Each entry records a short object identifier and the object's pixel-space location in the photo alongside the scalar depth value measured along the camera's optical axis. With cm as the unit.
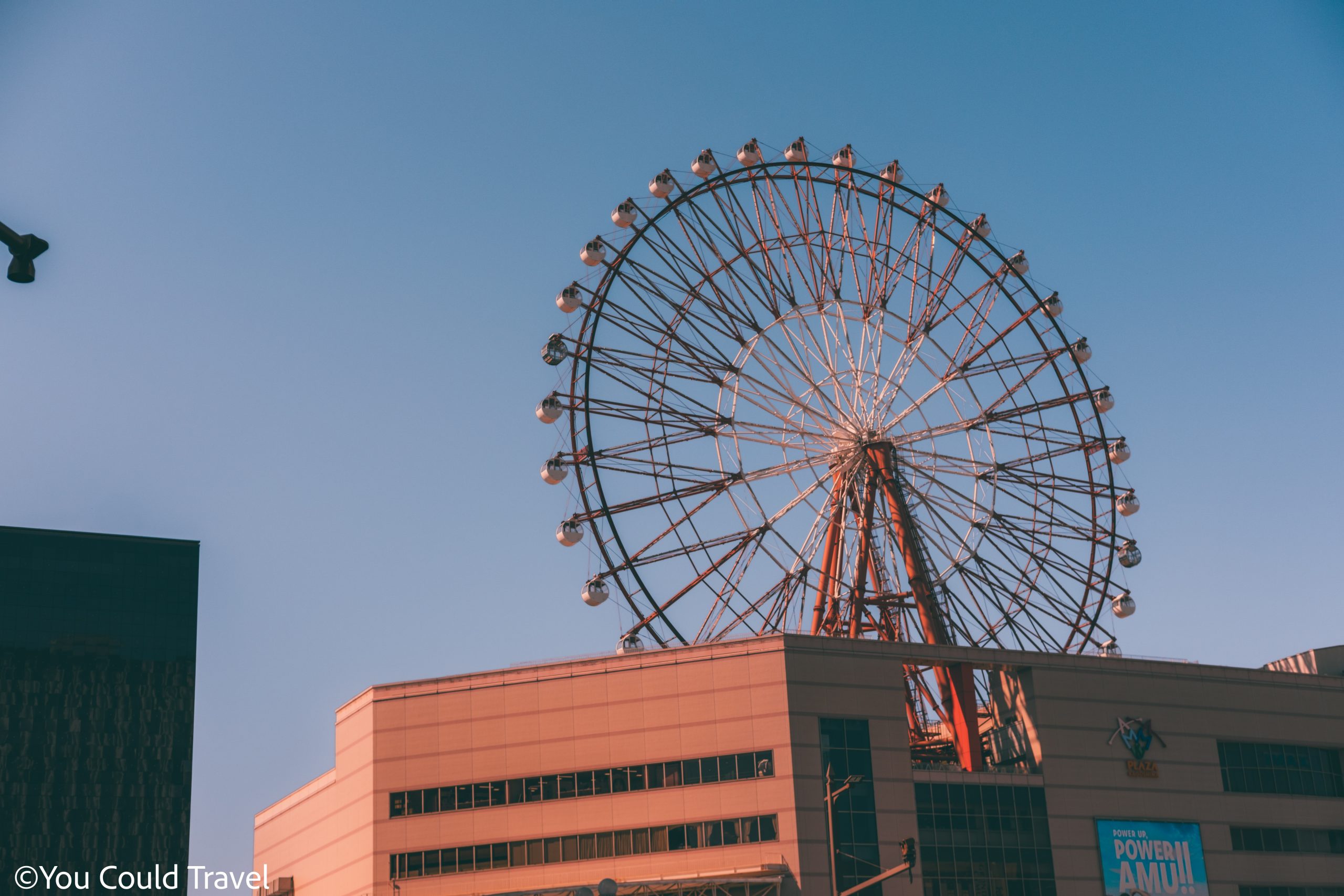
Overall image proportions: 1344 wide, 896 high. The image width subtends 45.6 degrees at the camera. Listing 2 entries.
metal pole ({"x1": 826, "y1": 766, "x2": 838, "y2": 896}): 4781
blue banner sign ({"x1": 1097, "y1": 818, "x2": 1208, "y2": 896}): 6681
